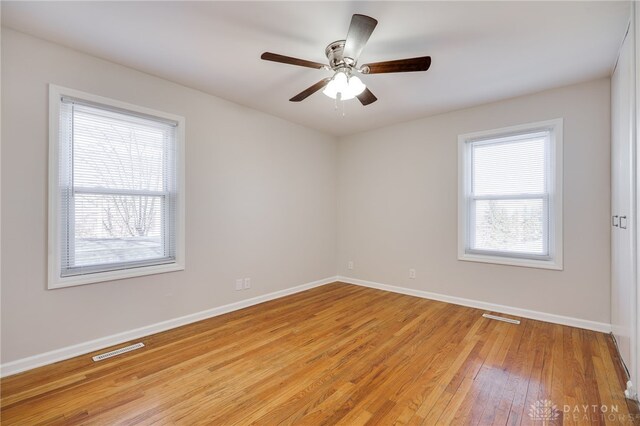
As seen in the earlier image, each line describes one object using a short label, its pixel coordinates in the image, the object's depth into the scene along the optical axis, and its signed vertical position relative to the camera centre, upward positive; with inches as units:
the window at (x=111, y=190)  94.2 +8.4
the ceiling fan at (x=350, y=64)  71.1 +43.9
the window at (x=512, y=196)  126.3 +9.4
